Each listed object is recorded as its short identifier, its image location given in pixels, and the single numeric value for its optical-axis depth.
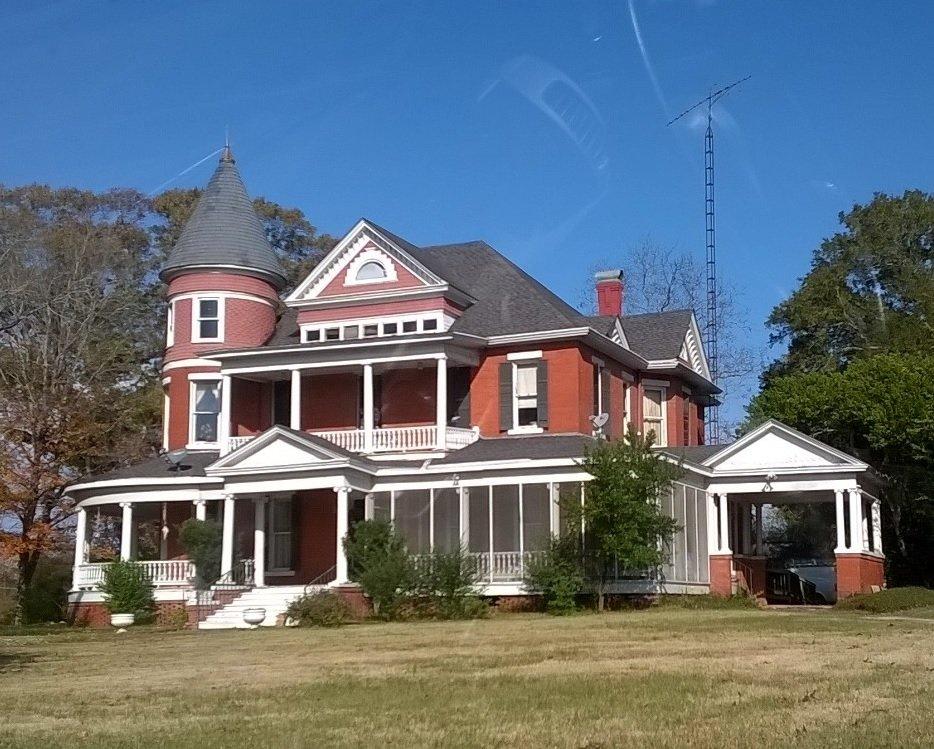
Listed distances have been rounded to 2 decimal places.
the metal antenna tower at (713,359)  54.06
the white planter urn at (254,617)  30.12
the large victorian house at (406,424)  33.25
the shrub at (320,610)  29.16
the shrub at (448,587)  29.25
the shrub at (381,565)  30.14
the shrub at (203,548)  34.59
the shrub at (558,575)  29.59
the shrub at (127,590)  34.56
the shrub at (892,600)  28.25
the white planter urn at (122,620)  33.81
